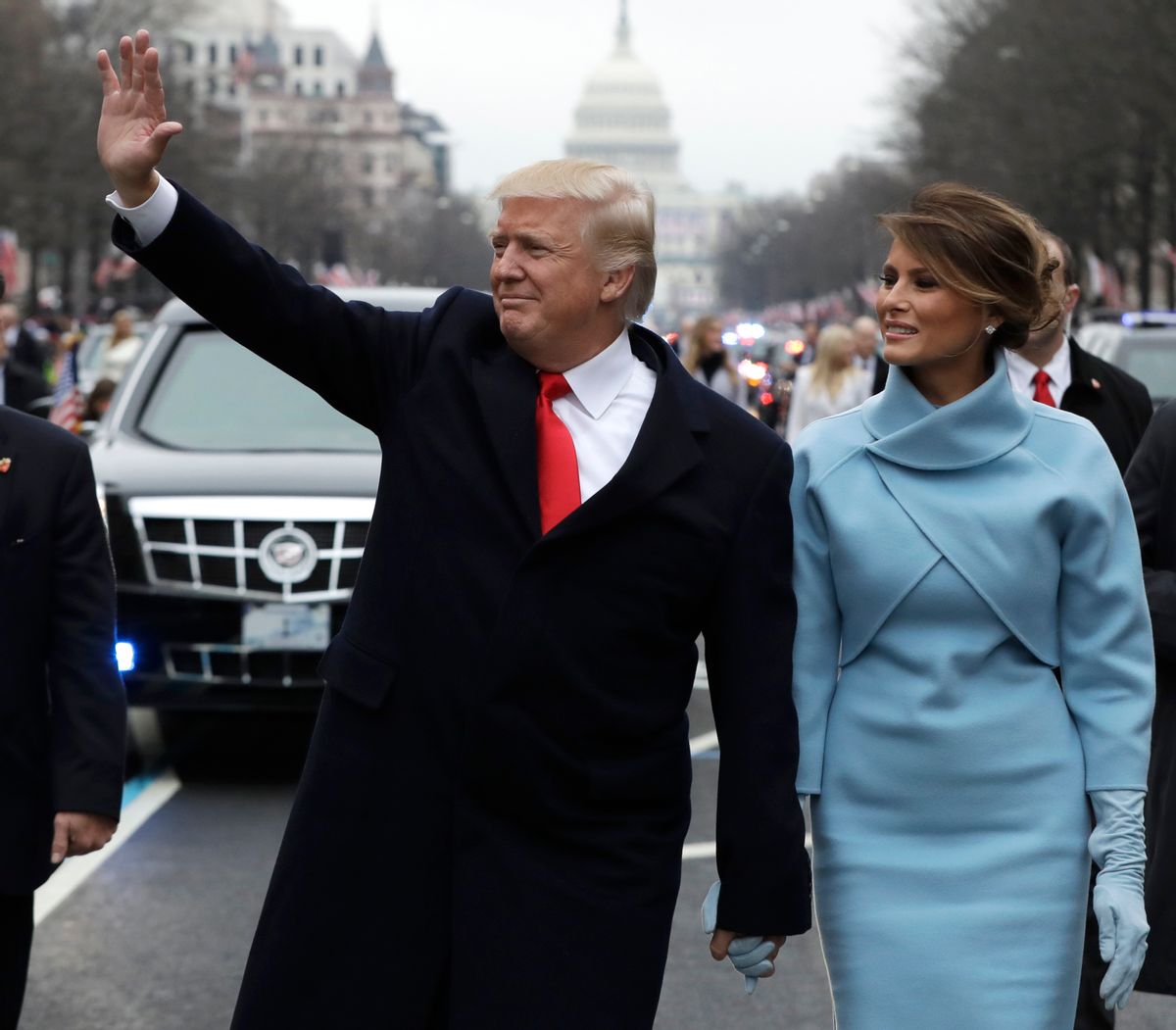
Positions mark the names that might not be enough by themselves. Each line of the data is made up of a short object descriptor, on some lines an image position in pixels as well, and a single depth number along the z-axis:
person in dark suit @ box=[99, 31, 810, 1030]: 3.48
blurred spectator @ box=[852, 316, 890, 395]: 21.09
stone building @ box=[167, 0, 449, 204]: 139.75
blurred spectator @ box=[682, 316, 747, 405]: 18.80
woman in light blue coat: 3.71
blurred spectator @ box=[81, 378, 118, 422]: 15.26
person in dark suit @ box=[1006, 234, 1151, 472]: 6.22
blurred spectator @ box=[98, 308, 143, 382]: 19.61
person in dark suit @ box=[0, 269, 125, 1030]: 4.24
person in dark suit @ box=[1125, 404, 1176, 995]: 4.38
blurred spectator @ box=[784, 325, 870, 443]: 17.38
